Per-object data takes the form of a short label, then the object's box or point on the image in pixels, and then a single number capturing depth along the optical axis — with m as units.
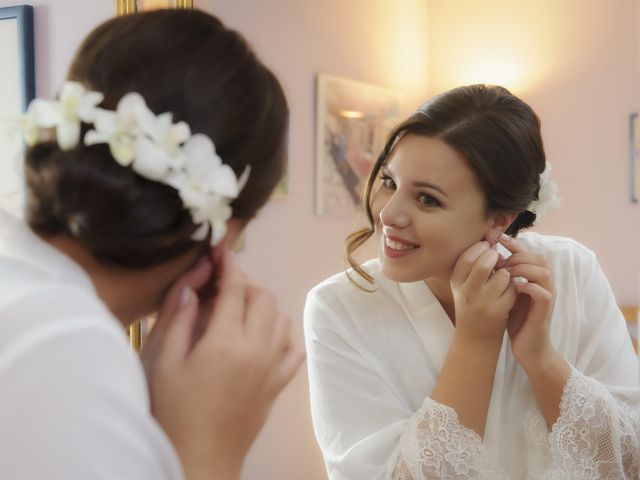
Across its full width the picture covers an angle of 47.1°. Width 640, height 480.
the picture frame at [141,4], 1.75
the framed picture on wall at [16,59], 1.67
